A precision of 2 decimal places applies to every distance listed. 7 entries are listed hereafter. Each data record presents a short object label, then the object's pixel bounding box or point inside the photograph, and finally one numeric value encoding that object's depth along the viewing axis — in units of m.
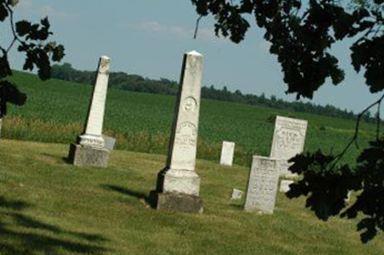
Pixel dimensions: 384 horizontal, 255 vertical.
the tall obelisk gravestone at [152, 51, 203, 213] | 13.22
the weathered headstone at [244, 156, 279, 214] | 14.12
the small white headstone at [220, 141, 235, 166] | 24.28
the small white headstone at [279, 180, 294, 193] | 18.52
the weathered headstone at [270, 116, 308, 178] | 21.14
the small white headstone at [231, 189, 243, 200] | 16.30
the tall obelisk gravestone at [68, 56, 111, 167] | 17.88
